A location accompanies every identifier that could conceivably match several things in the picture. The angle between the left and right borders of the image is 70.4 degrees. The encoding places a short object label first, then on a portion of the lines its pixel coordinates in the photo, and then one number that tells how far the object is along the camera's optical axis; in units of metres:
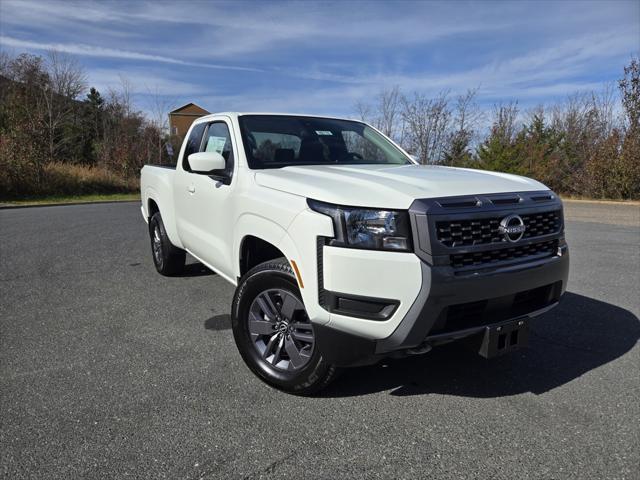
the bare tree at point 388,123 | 23.53
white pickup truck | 2.26
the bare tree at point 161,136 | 26.50
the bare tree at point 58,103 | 25.35
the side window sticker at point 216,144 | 3.96
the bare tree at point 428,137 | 23.41
